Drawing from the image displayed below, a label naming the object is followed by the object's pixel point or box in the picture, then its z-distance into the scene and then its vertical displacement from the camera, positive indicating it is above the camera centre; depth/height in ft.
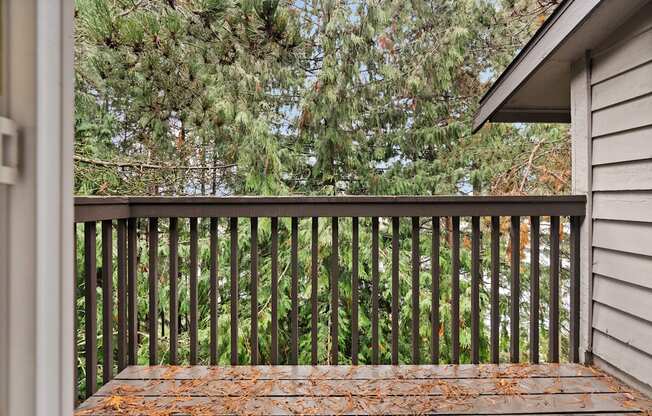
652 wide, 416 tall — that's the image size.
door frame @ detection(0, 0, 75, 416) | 2.22 -0.10
